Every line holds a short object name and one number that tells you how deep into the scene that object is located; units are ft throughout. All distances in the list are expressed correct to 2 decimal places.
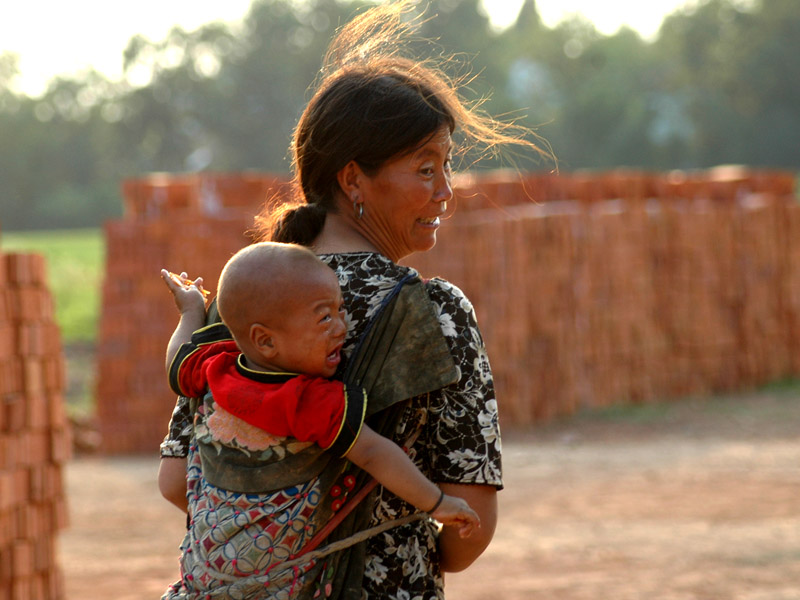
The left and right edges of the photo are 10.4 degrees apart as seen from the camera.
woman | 15.66
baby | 15.40
